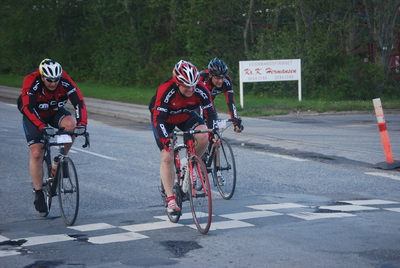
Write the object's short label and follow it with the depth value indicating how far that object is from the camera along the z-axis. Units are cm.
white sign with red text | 2411
